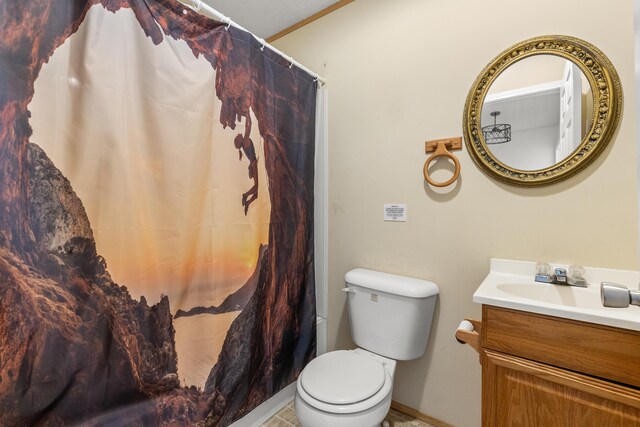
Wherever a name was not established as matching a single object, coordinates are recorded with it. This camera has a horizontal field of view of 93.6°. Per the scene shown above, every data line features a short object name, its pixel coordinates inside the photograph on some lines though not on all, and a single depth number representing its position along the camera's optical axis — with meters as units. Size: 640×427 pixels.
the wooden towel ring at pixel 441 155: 1.43
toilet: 1.13
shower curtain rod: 1.23
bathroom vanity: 0.81
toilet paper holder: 1.06
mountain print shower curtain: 0.86
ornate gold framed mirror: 1.14
